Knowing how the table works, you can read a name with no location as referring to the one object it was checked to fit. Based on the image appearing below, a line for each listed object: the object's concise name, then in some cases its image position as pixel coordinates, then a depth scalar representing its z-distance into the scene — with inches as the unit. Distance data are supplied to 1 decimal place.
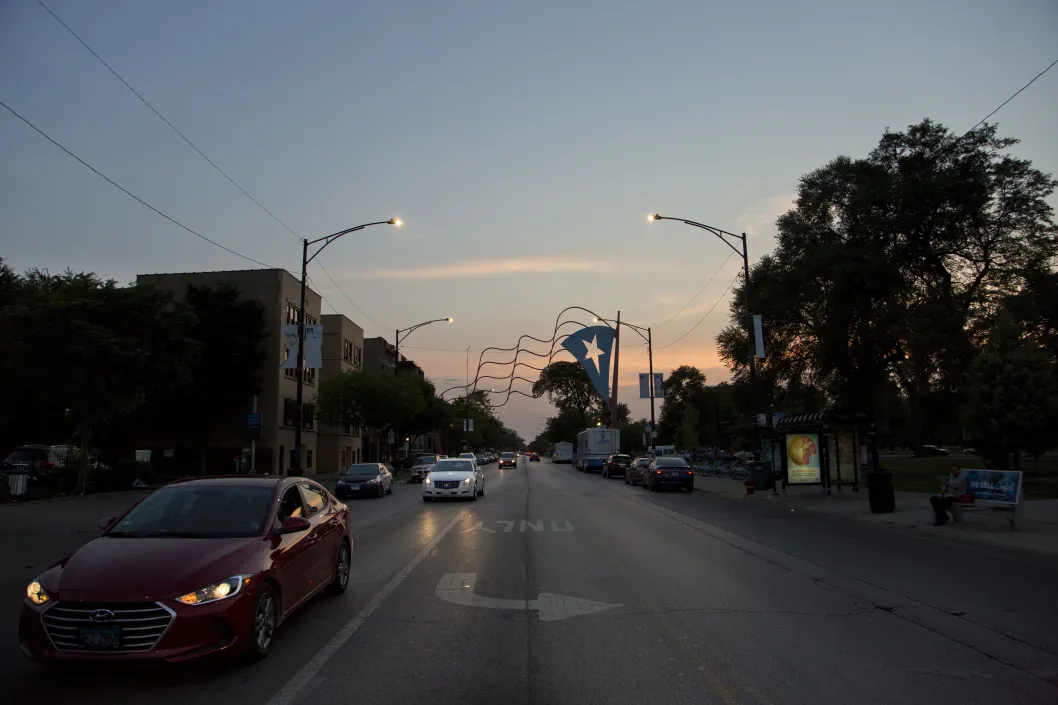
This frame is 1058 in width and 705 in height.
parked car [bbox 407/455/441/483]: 1787.2
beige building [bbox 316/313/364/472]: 2369.6
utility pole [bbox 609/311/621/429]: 2652.6
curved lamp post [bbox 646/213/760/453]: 1079.3
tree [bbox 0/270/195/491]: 896.3
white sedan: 1011.9
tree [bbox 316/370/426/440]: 1905.8
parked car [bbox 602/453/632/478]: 1947.6
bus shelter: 1006.4
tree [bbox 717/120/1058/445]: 1310.3
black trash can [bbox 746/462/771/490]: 1130.0
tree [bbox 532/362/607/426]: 4881.9
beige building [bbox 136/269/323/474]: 1795.0
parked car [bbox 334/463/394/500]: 1144.2
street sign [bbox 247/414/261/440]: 1385.3
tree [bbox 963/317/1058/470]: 904.9
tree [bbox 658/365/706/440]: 4579.2
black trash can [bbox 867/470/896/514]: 768.3
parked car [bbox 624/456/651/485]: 1445.6
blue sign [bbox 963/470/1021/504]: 597.0
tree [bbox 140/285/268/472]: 1646.2
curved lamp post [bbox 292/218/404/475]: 1016.2
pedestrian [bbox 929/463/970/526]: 637.9
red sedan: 211.2
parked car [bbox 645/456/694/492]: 1280.8
